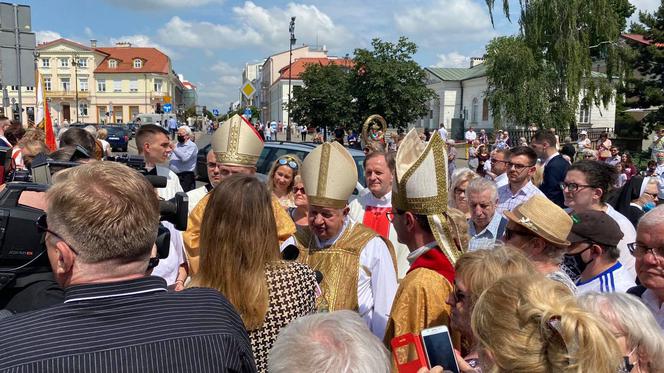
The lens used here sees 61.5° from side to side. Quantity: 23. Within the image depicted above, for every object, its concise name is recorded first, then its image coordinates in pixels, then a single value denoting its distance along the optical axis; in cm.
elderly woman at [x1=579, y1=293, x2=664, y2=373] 203
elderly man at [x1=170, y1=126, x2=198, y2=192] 934
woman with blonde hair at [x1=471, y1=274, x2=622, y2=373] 157
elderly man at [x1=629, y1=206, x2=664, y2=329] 268
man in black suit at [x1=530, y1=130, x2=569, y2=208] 662
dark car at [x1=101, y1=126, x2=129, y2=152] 3047
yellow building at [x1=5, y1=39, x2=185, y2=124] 8688
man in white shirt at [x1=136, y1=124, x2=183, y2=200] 501
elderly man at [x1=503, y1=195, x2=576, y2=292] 296
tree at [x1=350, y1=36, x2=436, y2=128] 1959
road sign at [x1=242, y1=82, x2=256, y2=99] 1527
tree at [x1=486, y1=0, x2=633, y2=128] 2414
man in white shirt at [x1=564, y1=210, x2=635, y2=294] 312
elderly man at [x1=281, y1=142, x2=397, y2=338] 317
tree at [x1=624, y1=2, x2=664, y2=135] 3375
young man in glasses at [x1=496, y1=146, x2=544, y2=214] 555
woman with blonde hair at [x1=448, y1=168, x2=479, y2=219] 534
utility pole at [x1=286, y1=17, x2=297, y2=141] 2991
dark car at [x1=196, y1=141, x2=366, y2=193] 945
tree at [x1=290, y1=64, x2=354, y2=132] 2206
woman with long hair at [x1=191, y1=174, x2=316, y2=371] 233
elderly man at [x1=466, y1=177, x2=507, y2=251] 465
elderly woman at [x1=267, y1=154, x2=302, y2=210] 518
